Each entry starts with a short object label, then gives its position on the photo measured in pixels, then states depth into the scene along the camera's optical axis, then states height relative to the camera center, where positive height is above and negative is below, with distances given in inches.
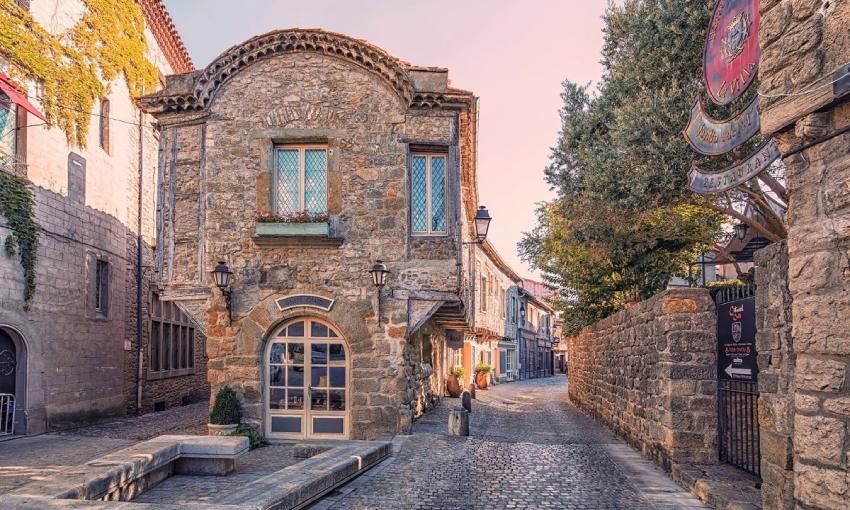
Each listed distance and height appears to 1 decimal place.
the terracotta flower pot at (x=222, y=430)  434.9 -80.4
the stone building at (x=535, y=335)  1587.1 -78.6
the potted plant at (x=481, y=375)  999.0 -105.0
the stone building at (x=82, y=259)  486.9 +40.8
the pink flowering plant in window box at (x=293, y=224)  448.1 +54.3
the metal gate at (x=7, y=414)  476.7 -76.5
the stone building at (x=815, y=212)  133.0 +19.2
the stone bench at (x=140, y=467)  227.5 -65.6
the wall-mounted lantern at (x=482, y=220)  495.5 +62.7
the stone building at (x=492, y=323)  970.1 -29.9
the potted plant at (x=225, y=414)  437.1 -70.9
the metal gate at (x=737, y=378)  275.3 -31.7
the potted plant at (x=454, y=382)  805.9 -93.2
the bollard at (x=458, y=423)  454.6 -79.7
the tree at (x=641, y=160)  343.0 +80.2
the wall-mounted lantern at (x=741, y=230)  419.8 +46.9
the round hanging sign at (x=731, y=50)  185.8 +74.7
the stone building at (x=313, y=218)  453.4 +60.2
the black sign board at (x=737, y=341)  272.7 -15.6
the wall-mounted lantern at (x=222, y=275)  435.5 +20.0
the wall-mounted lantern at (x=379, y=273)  438.6 +21.2
